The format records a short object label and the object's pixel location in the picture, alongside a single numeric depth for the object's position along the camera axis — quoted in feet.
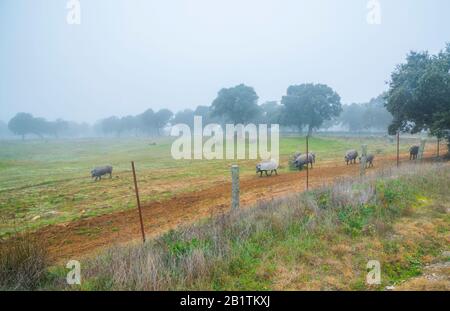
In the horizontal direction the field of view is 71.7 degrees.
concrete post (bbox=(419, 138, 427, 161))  59.16
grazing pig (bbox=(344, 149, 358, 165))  77.25
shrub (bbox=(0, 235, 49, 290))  16.71
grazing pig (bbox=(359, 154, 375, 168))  68.44
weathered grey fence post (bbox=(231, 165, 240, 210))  31.12
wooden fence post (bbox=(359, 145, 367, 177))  43.78
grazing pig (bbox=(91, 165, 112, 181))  77.25
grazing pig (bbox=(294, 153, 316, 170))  72.85
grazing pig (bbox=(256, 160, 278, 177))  65.82
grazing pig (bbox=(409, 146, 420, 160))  71.94
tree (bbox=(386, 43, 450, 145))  60.29
